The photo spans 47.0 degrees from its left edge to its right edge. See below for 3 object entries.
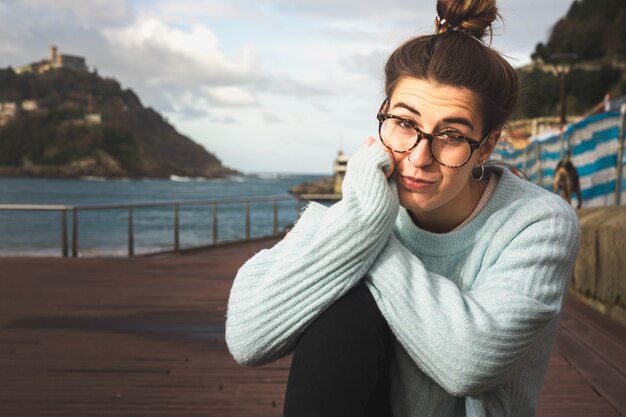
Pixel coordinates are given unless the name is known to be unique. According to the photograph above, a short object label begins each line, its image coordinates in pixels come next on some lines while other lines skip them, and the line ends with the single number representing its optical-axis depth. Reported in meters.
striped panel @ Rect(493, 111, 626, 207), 5.23
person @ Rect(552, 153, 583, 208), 6.33
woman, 1.25
